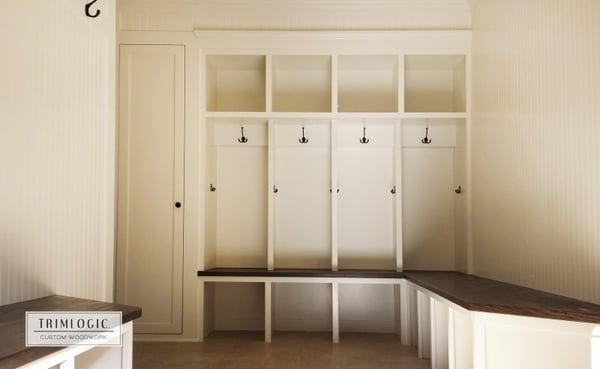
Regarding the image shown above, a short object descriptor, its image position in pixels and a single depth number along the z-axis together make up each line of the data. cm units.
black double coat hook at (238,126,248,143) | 365
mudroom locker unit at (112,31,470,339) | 338
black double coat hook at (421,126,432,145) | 358
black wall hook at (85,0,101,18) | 191
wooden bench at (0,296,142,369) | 114
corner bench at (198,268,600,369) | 172
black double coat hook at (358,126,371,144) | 362
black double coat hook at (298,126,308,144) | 363
